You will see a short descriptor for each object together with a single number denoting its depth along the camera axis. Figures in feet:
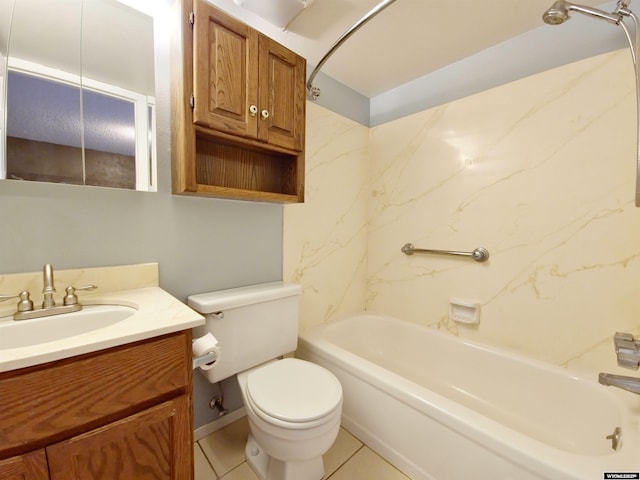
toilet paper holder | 2.86
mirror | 2.82
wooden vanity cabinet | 1.79
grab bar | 5.19
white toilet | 3.18
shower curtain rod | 3.46
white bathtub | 2.86
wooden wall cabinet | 3.34
